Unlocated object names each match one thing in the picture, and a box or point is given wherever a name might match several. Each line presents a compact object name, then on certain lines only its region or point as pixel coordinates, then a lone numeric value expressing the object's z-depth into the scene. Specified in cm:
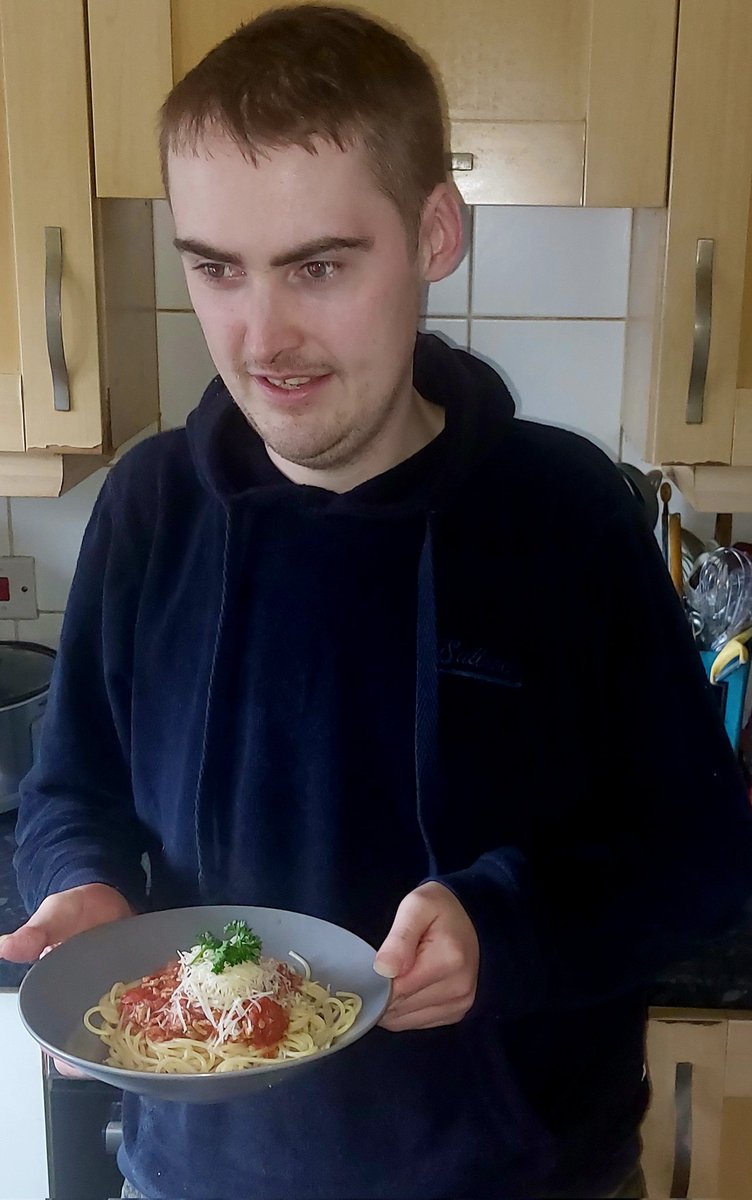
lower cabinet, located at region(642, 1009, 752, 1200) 120
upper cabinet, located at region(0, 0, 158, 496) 118
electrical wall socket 167
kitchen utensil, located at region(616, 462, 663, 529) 144
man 86
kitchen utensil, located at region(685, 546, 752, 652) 145
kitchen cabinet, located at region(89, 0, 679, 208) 114
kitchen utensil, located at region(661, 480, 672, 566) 152
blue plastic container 140
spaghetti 81
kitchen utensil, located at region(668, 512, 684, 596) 144
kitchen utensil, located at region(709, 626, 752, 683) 139
